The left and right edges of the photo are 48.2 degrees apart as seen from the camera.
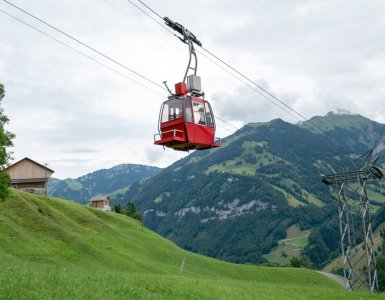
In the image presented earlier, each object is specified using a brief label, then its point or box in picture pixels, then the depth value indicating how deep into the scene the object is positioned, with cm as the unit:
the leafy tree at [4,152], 3953
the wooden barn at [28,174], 10031
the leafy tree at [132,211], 13710
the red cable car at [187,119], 2867
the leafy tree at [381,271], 15762
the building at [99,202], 15062
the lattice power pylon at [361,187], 4947
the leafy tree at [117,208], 12954
